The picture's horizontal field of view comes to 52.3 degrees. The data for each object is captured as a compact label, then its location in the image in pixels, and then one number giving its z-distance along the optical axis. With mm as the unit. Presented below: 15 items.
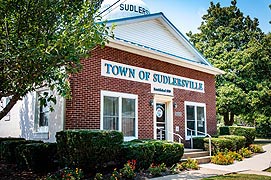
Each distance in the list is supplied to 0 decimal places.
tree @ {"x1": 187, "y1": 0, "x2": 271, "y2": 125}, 23469
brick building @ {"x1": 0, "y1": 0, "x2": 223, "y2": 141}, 11008
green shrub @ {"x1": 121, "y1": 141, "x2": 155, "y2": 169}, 9625
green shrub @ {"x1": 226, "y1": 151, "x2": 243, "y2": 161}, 13062
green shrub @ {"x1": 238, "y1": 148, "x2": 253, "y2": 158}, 14039
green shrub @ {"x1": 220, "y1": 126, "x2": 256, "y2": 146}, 16692
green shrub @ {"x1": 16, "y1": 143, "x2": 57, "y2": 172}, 9297
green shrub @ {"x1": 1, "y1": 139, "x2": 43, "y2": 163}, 10686
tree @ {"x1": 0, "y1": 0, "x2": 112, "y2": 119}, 6688
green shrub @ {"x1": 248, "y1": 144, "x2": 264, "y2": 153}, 15745
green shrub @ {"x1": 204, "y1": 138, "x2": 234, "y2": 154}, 13586
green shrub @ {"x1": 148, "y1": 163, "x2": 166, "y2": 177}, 9336
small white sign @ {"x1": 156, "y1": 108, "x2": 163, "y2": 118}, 13981
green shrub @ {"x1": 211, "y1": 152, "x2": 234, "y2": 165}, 11987
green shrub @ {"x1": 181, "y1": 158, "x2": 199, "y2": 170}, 10670
